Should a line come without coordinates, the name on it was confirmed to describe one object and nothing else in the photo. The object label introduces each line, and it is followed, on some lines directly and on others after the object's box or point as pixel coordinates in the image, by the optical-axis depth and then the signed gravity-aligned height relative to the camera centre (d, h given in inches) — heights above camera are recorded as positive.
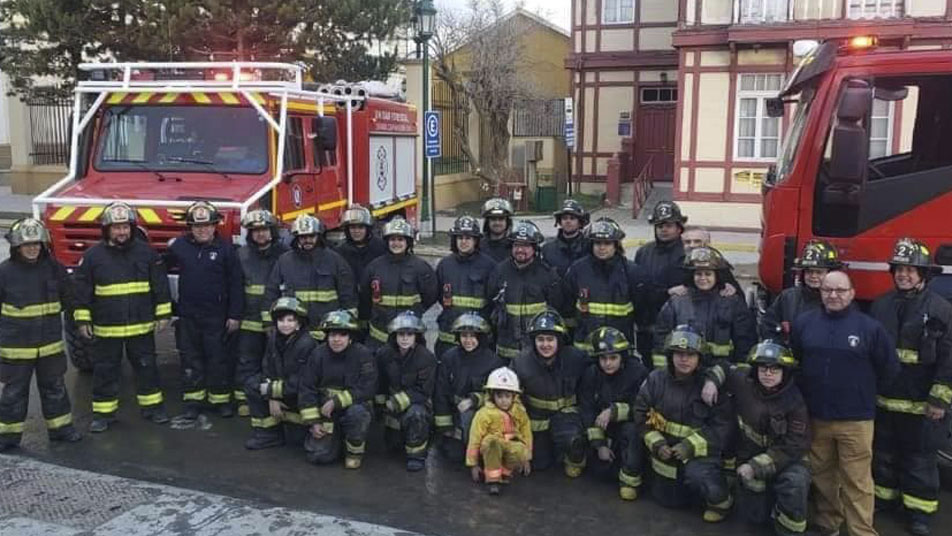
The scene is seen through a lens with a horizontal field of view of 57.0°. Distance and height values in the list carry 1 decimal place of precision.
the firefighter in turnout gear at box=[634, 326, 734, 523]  202.4 -63.4
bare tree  892.0 +82.8
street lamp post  649.6 +98.7
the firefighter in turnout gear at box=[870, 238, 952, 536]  194.5 -49.1
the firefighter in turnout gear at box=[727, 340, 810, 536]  190.7 -63.2
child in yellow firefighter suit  218.1 -68.6
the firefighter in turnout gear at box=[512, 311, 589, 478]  226.3 -60.5
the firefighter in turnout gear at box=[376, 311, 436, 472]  234.8 -62.6
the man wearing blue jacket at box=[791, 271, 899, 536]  188.4 -47.8
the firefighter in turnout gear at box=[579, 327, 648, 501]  221.6 -61.6
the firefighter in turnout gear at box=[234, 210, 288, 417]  269.0 -41.2
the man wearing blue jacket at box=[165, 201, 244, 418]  267.0 -44.9
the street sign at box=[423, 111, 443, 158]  634.8 +18.5
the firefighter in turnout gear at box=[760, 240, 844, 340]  205.8 -31.3
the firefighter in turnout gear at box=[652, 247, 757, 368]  222.8 -38.9
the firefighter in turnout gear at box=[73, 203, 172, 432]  252.5 -42.9
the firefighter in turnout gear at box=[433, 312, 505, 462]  235.8 -58.5
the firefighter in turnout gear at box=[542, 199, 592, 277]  285.6 -26.5
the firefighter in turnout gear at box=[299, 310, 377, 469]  233.0 -62.9
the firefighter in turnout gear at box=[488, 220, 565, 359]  255.4 -38.2
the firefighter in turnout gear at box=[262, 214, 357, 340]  264.5 -35.8
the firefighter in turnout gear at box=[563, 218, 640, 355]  250.5 -36.1
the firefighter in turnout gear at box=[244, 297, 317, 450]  242.4 -62.2
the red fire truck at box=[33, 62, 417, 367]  287.9 +3.5
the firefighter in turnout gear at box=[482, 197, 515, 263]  284.5 -22.2
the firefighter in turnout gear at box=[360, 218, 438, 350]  268.7 -37.9
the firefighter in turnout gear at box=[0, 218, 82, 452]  237.5 -46.3
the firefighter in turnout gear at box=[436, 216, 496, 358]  265.0 -36.4
